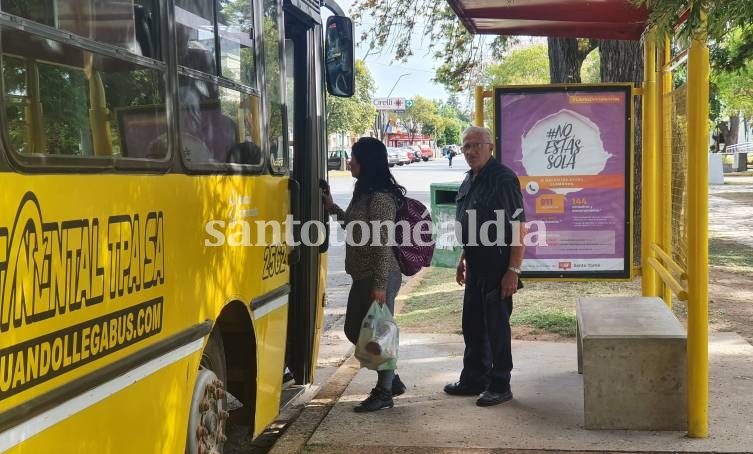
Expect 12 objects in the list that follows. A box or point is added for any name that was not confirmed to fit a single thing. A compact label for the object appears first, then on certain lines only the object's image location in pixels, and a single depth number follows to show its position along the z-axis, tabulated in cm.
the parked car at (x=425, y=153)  8690
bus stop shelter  498
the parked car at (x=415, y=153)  7907
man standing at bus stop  591
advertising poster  756
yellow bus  245
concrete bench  532
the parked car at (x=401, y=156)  6831
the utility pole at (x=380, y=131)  8522
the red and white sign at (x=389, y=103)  9862
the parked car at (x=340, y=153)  4971
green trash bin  1329
